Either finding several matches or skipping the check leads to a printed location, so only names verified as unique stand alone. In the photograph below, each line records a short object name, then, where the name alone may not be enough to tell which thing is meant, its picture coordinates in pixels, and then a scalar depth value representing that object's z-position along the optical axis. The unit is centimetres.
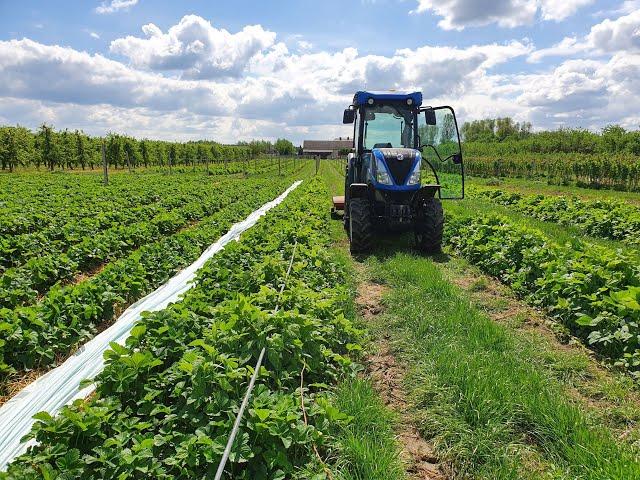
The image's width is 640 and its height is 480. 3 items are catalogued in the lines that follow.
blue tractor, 800
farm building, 9964
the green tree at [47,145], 4059
